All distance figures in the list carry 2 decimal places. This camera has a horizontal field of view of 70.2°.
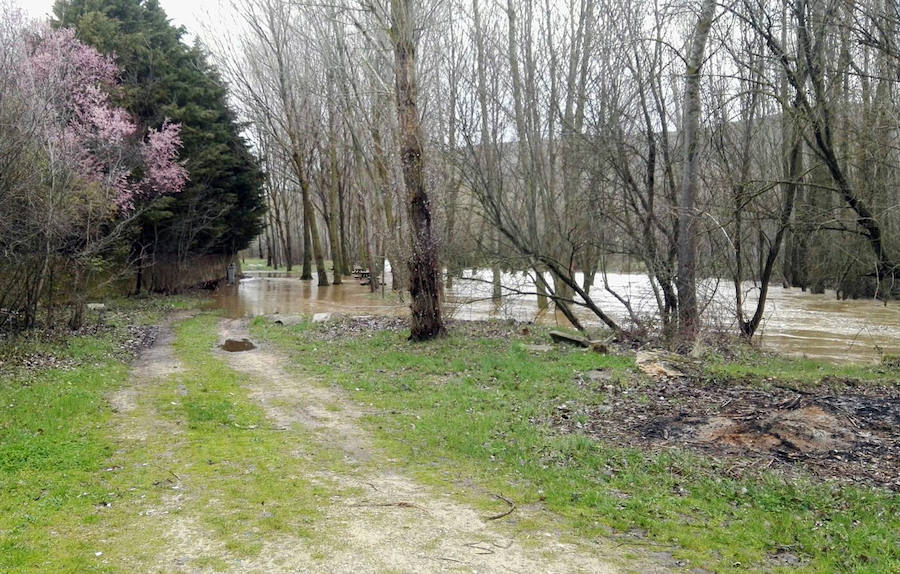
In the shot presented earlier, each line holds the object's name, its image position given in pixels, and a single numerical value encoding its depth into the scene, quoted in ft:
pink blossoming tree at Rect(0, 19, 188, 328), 34.37
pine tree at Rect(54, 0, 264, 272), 67.31
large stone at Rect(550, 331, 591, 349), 38.81
